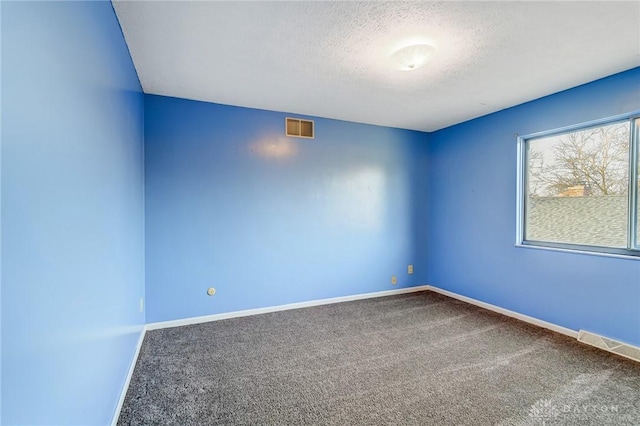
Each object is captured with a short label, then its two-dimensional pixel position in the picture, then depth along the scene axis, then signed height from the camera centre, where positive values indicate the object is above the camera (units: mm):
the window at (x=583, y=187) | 2559 +200
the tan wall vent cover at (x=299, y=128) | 3668 +1003
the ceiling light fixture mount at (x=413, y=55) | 2107 +1122
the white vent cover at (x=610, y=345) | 2430 -1196
